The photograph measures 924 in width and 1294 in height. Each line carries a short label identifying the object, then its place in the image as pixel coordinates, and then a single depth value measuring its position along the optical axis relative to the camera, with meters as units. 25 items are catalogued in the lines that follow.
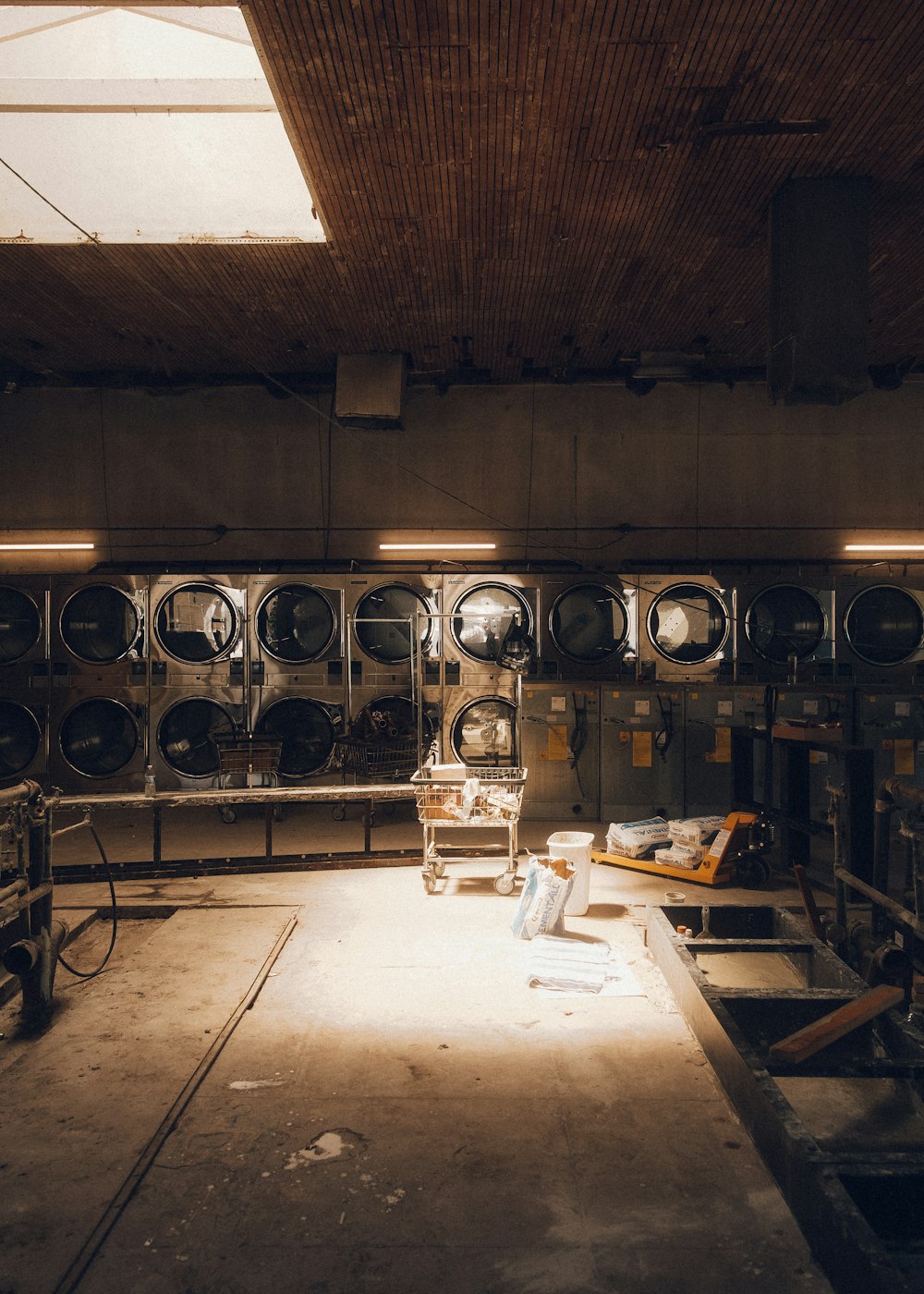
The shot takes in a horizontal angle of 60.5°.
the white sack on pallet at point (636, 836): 5.48
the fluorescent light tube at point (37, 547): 8.16
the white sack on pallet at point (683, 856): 5.28
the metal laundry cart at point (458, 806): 4.85
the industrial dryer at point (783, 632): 7.61
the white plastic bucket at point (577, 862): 4.39
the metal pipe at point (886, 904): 2.99
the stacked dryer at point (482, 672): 7.48
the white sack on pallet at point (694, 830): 5.30
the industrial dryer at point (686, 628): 7.63
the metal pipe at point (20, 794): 3.17
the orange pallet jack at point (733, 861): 5.09
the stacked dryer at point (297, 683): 7.54
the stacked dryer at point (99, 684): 7.46
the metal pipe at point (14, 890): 3.10
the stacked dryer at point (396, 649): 7.50
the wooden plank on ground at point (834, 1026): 2.76
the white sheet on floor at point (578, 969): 3.45
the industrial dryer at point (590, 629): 7.66
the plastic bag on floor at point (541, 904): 4.04
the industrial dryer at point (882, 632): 7.67
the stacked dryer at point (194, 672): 7.47
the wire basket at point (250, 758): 7.01
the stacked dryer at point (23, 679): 7.45
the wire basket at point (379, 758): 6.85
